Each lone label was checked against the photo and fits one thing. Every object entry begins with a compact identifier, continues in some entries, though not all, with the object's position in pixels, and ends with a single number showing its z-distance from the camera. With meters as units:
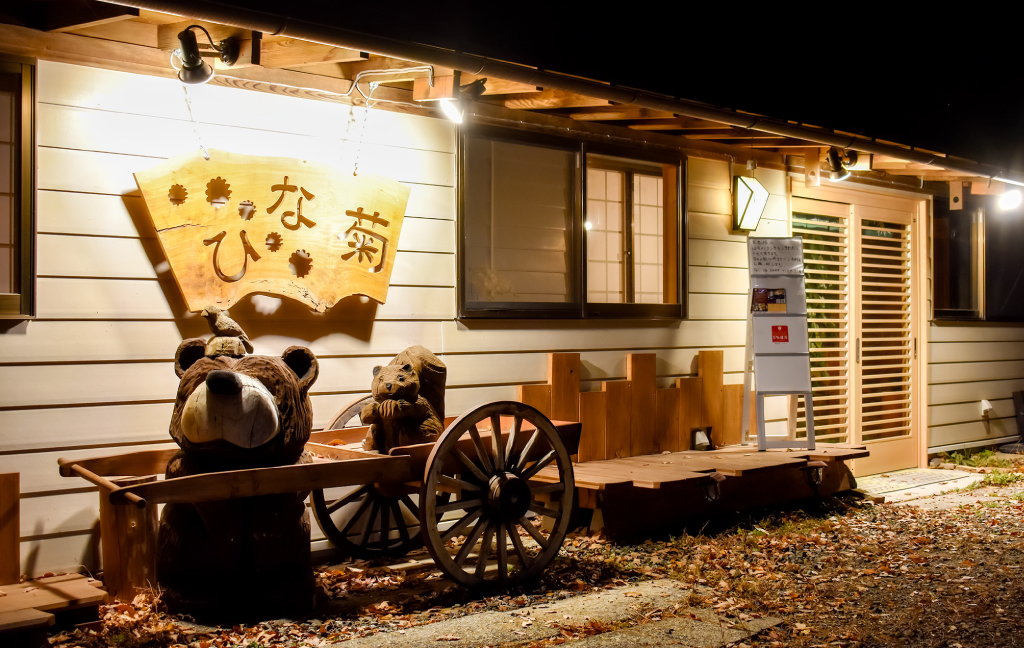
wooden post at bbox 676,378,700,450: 7.29
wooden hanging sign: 4.83
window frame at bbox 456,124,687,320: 6.13
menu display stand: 7.30
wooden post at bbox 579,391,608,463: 6.64
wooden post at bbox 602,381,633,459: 6.77
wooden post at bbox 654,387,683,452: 7.13
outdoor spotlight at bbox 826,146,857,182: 7.67
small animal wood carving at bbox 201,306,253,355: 4.26
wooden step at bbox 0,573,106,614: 3.74
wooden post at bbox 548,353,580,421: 6.50
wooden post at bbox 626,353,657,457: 6.95
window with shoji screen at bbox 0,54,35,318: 4.43
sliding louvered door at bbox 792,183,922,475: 8.47
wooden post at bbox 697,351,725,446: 7.47
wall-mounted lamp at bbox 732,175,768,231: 7.68
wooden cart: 3.88
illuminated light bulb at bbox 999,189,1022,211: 9.29
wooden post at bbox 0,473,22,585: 4.19
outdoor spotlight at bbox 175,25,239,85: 4.34
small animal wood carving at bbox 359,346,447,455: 4.61
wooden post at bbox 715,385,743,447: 7.64
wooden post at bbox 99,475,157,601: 4.23
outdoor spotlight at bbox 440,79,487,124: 5.31
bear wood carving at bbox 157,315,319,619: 3.78
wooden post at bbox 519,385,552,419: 6.32
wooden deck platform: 5.72
